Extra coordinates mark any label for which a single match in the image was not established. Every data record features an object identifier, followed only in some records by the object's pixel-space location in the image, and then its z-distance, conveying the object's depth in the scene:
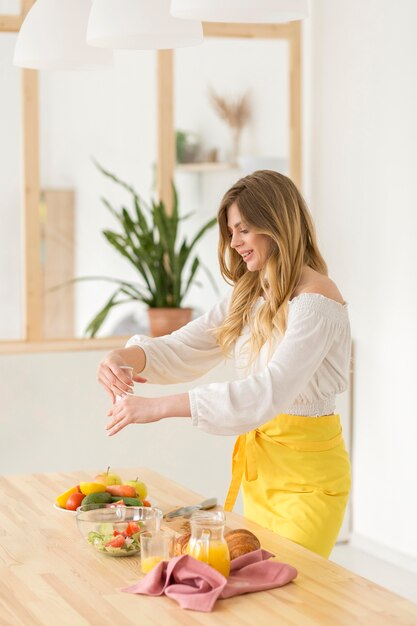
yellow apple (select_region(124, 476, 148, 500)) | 2.49
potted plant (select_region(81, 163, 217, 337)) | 4.54
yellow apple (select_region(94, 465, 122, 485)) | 2.53
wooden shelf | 4.97
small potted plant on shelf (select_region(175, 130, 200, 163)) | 4.97
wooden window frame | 4.60
